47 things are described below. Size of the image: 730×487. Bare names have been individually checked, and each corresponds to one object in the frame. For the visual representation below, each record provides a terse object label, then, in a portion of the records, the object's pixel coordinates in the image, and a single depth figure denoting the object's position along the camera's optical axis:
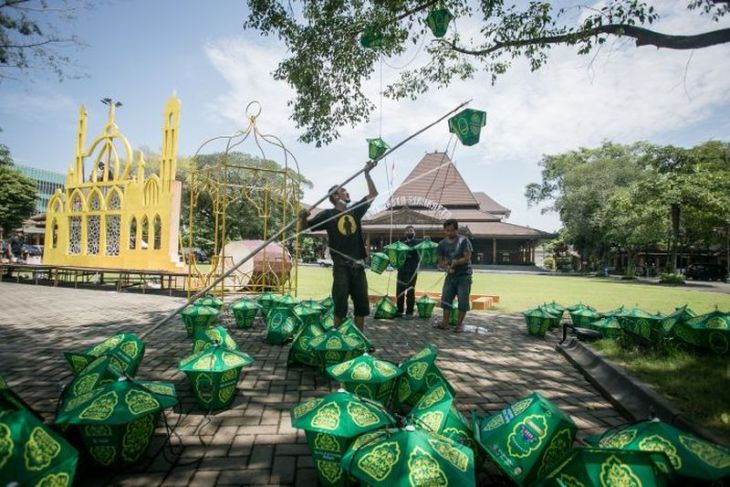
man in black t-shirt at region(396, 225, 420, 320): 7.71
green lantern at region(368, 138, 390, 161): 6.50
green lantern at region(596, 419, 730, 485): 1.70
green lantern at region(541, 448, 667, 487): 1.57
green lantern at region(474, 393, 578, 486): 1.85
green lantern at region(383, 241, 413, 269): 6.88
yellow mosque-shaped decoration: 12.54
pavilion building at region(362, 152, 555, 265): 34.81
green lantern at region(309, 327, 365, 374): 3.57
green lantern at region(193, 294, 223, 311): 5.76
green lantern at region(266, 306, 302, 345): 5.29
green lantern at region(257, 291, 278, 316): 6.57
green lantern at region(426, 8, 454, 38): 6.47
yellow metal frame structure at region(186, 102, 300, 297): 9.37
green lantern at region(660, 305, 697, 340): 4.49
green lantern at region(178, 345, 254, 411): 2.87
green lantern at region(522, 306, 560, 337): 6.20
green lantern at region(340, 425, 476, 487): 1.54
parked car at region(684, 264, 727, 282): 32.16
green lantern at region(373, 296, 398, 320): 7.60
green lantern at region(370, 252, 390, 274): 6.88
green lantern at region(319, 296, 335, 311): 5.97
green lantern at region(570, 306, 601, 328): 5.98
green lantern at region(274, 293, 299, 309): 6.09
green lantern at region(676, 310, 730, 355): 4.15
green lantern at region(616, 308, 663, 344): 4.80
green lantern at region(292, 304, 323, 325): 5.28
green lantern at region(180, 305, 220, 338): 5.30
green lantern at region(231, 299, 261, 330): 6.27
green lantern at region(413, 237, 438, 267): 7.03
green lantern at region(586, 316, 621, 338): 5.29
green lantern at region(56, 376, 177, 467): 1.99
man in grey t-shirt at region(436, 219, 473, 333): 6.52
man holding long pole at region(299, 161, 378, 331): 5.30
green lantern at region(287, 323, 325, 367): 4.16
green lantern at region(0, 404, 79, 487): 1.49
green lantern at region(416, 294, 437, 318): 7.68
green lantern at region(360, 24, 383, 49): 7.15
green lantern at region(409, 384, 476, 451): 2.02
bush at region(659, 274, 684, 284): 24.58
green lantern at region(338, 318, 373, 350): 3.71
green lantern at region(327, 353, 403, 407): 2.66
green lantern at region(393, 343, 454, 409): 2.87
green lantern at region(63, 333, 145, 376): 3.00
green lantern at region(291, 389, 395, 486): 1.94
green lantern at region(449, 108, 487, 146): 4.88
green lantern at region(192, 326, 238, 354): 3.49
